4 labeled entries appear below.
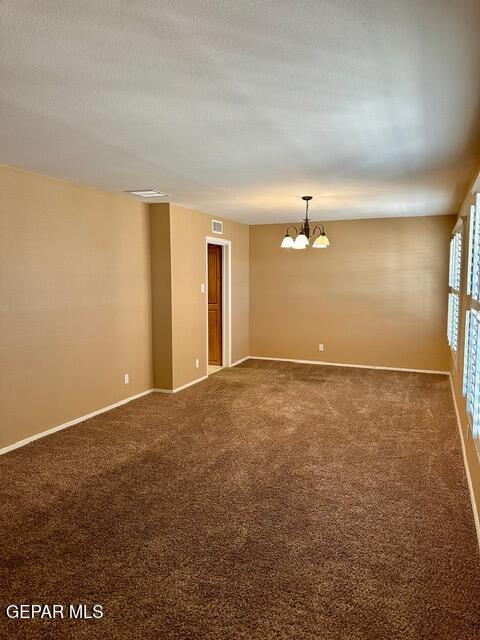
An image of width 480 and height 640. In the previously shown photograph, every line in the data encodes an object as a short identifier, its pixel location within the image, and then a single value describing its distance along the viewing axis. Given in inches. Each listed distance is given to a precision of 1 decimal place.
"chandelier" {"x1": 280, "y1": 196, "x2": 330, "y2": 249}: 202.3
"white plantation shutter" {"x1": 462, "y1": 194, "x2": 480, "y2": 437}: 103.2
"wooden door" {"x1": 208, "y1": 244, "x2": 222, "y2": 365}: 295.4
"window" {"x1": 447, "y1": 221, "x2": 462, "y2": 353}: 185.7
